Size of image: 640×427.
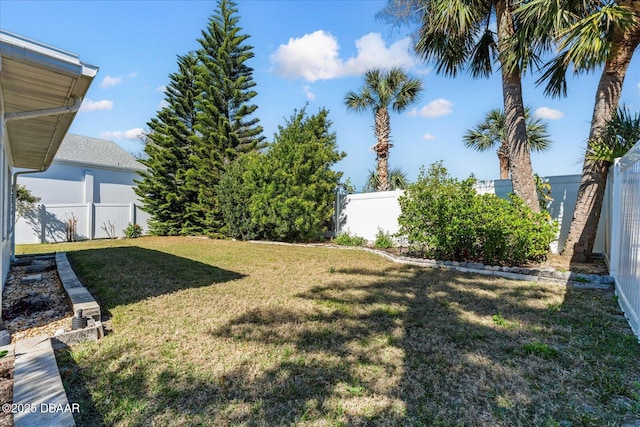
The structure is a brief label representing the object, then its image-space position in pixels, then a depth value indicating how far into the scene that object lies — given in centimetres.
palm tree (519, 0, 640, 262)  546
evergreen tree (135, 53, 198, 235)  1535
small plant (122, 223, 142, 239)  1516
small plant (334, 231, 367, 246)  1100
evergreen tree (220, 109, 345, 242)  1115
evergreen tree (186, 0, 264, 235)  1488
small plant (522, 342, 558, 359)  286
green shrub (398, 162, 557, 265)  638
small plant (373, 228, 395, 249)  1017
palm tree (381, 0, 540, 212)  698
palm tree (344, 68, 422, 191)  1445
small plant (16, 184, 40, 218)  1276
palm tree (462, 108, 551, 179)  1333
